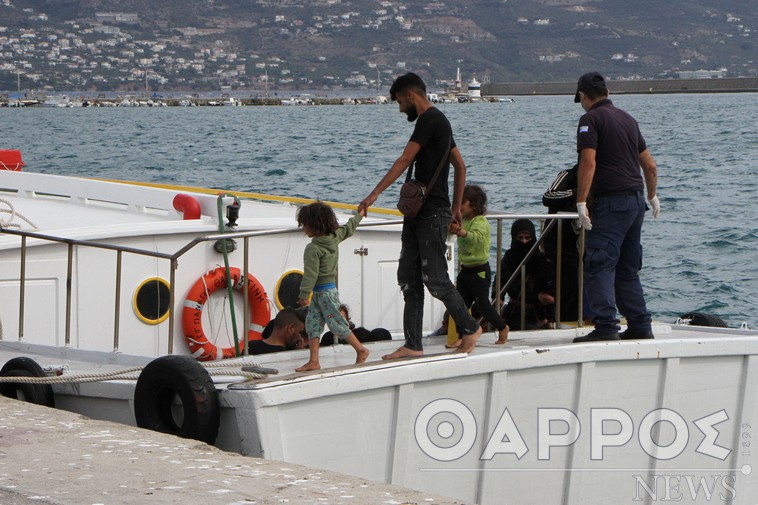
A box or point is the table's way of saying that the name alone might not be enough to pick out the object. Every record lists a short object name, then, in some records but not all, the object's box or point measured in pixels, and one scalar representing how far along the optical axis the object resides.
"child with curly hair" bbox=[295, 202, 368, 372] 11.83
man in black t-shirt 11.99
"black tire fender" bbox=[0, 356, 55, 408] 12.75
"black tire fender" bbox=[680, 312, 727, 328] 17.30
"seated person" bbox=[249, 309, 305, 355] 13.61
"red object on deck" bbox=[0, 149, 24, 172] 28.90
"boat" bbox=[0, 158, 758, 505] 11.27
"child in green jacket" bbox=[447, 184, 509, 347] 13.49
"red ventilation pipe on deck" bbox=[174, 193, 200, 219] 17.74
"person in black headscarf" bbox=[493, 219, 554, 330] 15.36
